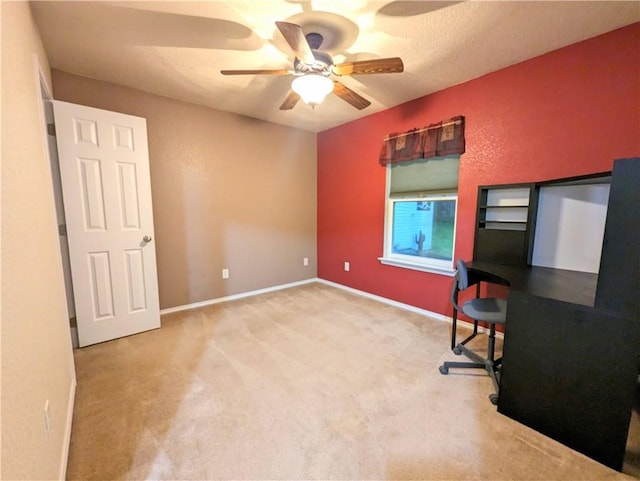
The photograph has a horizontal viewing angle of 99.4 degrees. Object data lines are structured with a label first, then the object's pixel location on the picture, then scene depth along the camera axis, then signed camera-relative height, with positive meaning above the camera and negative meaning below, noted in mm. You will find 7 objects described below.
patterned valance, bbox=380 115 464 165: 2717 +744
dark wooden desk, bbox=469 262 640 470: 1290 -812
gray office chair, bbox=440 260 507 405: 1870 -716
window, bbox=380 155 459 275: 2955 -43
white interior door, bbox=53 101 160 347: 2311 -103
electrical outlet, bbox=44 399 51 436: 1090 -862
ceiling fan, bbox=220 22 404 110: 1696 +927
